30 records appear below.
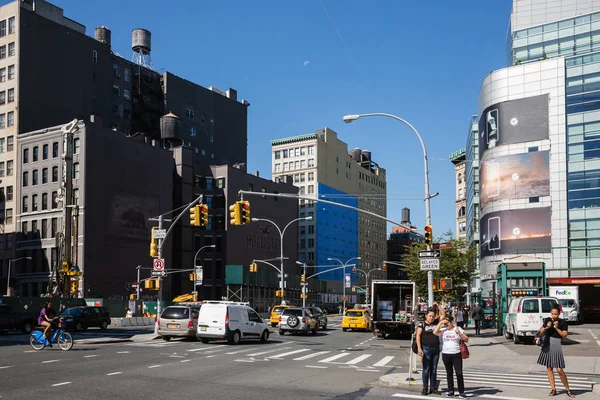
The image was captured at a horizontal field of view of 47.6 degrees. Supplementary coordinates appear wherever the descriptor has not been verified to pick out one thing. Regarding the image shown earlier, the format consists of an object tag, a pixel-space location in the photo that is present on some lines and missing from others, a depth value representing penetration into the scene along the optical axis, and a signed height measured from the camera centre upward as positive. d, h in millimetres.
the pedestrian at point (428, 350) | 14500 -2159
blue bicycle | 25484 -3335
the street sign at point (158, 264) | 35562 -707
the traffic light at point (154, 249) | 35062 +84
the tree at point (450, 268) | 51969 -1525
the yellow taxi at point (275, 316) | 52188 -5089
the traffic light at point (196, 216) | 33062 +1665
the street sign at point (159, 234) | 35406 +867
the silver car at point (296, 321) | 40625 -4318
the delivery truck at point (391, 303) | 39750 -3276
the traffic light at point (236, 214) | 30594 +1627
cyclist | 25656 -2588
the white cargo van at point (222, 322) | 30125 -3227
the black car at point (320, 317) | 48103 -4850
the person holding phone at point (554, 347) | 14344 -2130
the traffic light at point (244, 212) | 30950 +1731
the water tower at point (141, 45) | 114938 +34761
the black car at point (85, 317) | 43406 -4351
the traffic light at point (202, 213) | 33281 +1825
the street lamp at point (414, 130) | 27828 +4886
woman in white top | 14250 -2054
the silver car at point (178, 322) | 31750 -3383
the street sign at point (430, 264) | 26138 -595
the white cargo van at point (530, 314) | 31875 -3137
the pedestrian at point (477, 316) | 41625 -4202
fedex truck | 54531 -4265
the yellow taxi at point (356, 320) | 47500 -4977
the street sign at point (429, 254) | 26273 -212
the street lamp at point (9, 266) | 82400 -1776
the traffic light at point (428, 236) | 26922 +497
